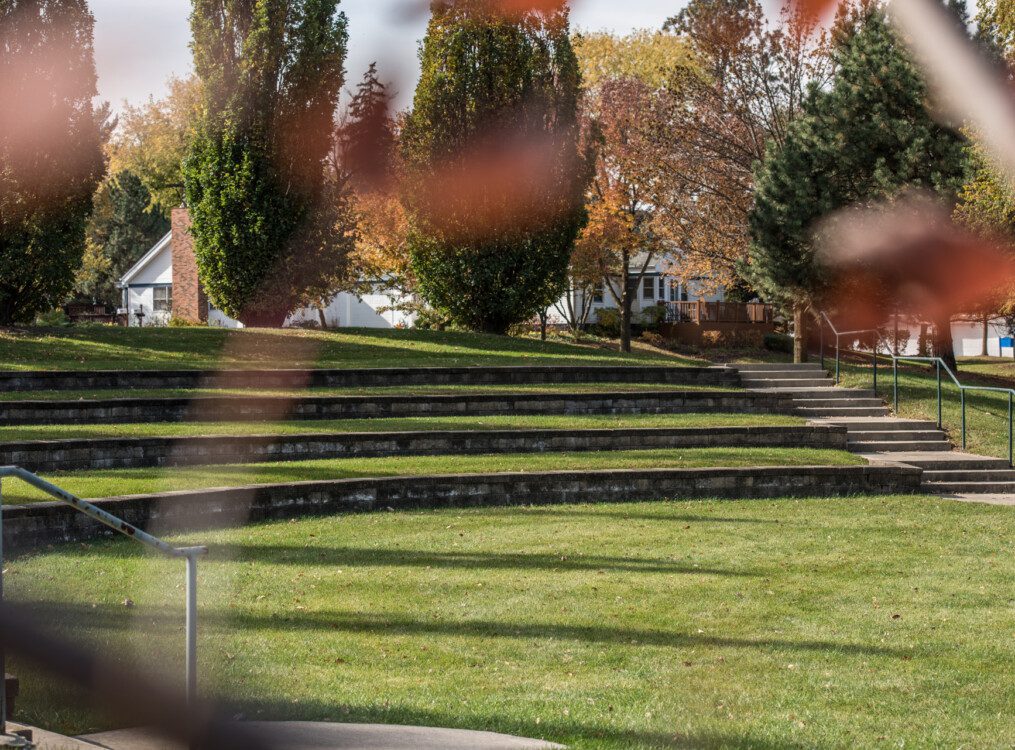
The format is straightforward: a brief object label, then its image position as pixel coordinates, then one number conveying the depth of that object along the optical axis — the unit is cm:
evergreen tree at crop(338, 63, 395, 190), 3359
